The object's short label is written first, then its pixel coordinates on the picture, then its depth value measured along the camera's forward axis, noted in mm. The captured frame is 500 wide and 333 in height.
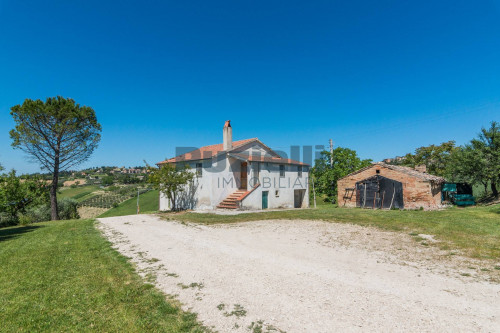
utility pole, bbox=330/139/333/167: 35375
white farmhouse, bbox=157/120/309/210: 22281
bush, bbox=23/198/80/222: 22125
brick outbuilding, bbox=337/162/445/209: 19734
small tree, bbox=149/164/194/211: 20938
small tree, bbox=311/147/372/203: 34062
